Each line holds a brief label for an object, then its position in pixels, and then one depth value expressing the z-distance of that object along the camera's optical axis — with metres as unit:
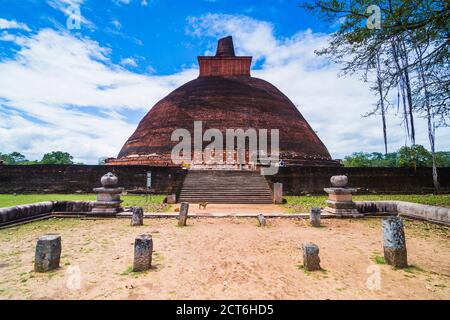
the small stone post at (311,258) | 3.25
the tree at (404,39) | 5.74
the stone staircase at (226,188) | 11.93
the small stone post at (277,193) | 11.33
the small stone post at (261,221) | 6.27
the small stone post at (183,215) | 6.29
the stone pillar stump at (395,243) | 3.36
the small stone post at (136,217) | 6.27
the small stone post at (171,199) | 10.91
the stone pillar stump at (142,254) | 3.22
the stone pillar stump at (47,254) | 3.21
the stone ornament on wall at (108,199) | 7.34
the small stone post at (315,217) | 6.26
